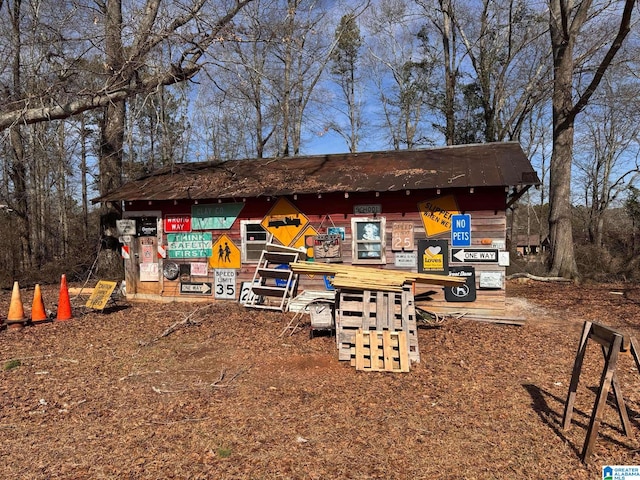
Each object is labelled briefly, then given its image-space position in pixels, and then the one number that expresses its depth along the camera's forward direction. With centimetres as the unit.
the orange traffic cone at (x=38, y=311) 884
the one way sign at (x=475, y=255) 946
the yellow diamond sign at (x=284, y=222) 1074
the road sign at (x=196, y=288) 1140
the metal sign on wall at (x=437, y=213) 970
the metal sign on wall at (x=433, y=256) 971
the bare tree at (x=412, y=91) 2519
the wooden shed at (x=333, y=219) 955
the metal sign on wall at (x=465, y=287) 955
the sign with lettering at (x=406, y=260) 990
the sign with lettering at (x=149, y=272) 1180
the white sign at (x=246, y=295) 1086
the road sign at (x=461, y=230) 959
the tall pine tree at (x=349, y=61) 2802
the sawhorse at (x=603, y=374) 363
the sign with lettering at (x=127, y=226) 1177
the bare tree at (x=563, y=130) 1473
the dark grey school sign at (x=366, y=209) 1019
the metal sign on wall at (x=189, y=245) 1139
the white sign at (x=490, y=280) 943
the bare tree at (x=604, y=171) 2668
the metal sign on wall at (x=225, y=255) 1116
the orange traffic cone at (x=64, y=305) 918
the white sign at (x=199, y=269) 1140
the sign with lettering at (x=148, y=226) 1179
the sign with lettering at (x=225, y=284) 1118
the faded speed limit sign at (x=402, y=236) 993
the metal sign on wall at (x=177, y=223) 1155
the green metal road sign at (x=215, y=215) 1121
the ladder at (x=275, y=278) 1029
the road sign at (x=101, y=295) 991
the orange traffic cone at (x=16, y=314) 832
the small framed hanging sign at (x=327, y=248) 1037
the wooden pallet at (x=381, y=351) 608
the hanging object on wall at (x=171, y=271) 1160
